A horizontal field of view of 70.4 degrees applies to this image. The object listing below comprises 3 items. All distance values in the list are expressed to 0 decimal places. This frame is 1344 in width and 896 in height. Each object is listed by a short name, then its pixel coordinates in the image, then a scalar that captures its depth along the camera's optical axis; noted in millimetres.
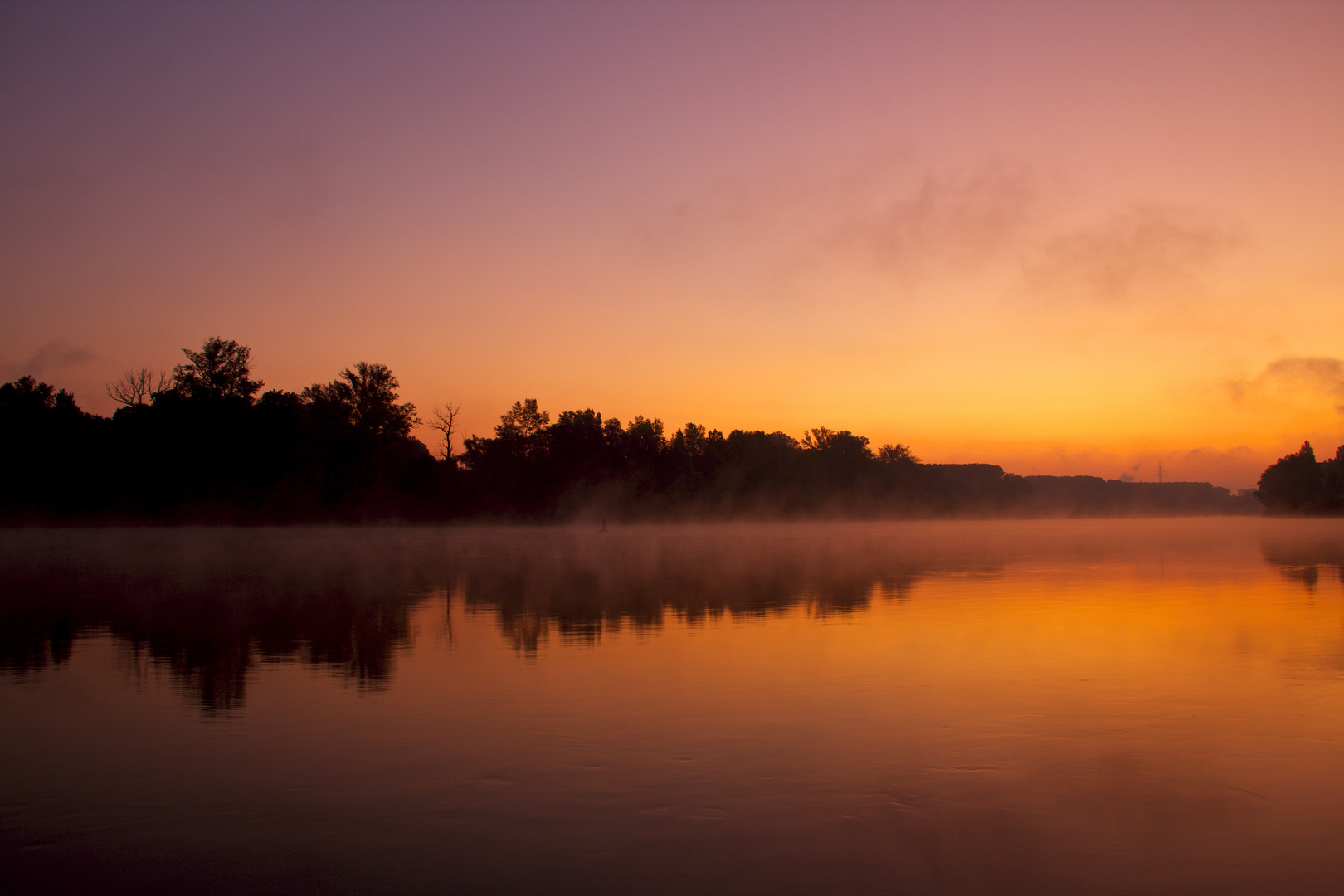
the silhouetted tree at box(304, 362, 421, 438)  109562
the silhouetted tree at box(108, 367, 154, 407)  92000
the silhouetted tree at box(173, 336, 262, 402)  95875
